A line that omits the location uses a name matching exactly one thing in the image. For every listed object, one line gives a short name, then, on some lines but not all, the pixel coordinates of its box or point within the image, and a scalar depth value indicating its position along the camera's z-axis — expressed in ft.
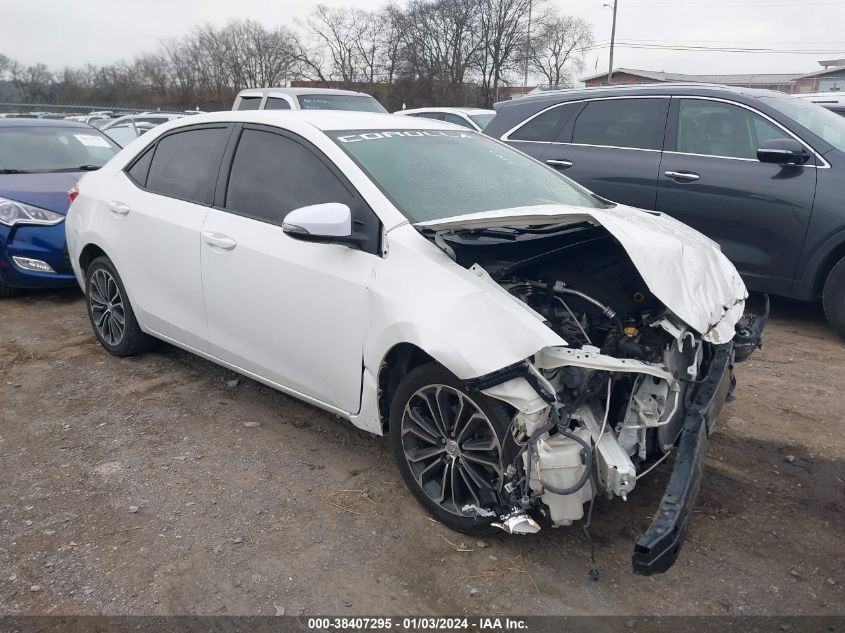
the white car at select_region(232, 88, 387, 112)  34.55
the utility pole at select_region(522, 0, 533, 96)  187.34
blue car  20.25
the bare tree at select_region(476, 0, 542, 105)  182.29
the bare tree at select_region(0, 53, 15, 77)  156.18
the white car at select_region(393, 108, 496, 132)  36.73
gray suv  16.87
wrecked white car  8.71
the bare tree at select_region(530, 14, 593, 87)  192.13
